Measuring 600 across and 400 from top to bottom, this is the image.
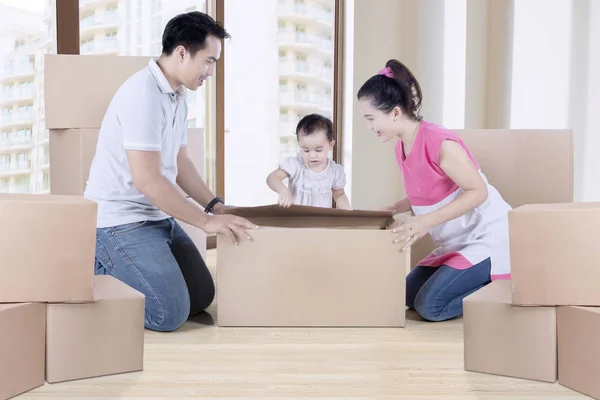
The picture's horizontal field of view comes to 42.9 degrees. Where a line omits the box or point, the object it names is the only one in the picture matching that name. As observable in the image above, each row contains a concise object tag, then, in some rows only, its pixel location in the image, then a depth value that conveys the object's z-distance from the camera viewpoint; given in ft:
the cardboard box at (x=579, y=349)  5.08
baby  9.05
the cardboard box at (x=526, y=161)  8.09
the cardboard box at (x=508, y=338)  5.42
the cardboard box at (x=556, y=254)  5.20
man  6.61
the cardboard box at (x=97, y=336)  5.34
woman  7.13
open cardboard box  6.90
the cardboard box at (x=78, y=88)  7.84
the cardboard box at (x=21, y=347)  4.98
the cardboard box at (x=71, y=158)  7.83
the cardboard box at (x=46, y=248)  5.09
